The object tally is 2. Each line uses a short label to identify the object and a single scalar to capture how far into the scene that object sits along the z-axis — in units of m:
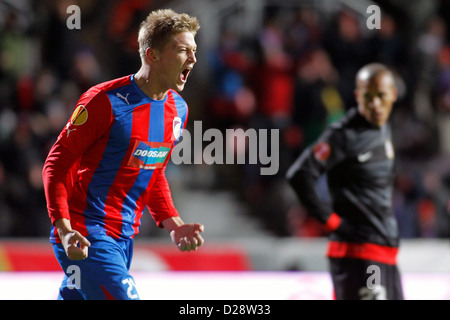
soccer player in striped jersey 7.00
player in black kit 9.56
